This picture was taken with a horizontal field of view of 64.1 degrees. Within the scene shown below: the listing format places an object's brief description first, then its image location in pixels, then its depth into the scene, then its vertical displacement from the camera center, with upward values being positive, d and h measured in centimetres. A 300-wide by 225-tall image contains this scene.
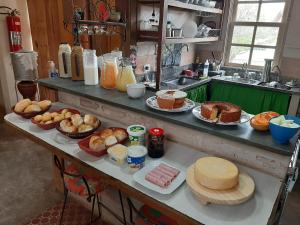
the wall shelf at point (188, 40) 214 -2
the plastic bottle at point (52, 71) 206 -32
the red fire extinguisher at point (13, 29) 323 +4
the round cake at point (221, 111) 117 -35
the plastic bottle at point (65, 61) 184 -20
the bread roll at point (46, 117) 147 -50
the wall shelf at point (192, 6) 204 +31
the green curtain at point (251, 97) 264 -65
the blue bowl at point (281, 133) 100 -37
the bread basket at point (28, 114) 155 -51
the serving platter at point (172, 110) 133 -38
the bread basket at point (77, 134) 134 -54
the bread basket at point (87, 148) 120 -55
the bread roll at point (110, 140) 123 -52
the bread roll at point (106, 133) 129 -51
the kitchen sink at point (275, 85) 269 -49
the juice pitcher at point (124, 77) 161 -27
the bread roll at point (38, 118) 147 -50
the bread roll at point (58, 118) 148 -50
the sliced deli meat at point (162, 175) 99 -57
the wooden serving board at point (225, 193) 88 -56
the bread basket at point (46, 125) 143 -53
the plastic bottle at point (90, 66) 169 -21
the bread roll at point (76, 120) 140 -49
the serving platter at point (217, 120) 117 -39
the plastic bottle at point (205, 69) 324 -40
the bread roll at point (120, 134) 130 -52
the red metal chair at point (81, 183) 139 -85
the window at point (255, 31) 312 +12
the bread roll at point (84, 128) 136 -51
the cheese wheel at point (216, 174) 91 -51
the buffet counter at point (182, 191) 85 -59
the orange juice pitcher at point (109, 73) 166 -25
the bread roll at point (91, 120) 142 -49
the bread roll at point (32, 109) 156 -48
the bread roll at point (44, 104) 162 -47
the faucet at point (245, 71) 322 -42
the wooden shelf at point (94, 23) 188 +9
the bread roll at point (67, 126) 135 -51
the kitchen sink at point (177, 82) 278 -53
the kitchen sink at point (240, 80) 296 -49
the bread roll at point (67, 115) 150 -49
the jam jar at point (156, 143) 119 -51
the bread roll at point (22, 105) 159 -46
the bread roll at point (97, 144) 120 -53
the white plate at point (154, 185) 96 -58
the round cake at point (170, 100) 132 -33
